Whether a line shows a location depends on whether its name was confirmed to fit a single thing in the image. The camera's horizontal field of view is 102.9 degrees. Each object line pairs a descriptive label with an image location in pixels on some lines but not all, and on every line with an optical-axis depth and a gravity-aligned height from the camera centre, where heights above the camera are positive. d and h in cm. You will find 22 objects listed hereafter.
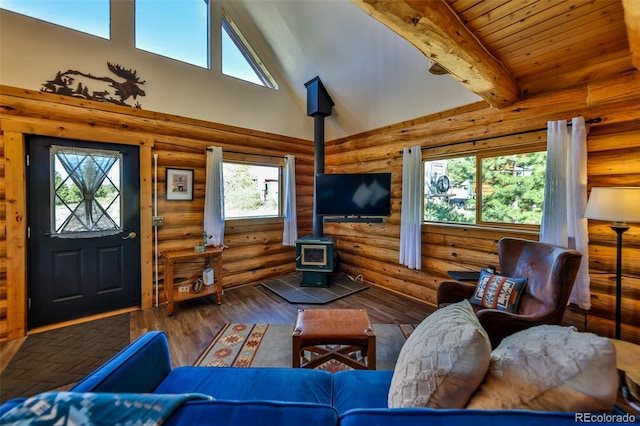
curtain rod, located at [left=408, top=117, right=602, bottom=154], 230 +83
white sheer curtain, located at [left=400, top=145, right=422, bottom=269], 355 +3
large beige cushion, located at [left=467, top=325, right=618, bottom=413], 74 -52
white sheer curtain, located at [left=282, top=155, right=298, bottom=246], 459 +8
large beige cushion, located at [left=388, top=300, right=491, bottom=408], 85 -56
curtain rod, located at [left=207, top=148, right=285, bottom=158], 398 +91
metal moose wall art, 284 +145
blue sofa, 70 -75
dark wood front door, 279 -25
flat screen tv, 393 +23
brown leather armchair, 190 -64
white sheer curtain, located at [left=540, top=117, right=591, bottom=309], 231 +14
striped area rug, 224 -135
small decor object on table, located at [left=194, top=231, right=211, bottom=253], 346 -52
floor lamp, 183 +1
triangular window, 408 +249
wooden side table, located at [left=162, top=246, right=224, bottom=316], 320 -87
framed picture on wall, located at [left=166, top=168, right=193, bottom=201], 358 +34
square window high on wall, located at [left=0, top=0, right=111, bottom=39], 265 +216
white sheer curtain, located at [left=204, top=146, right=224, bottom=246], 378 +18
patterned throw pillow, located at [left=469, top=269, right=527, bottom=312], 217 -73
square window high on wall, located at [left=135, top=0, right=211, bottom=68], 336 +251
